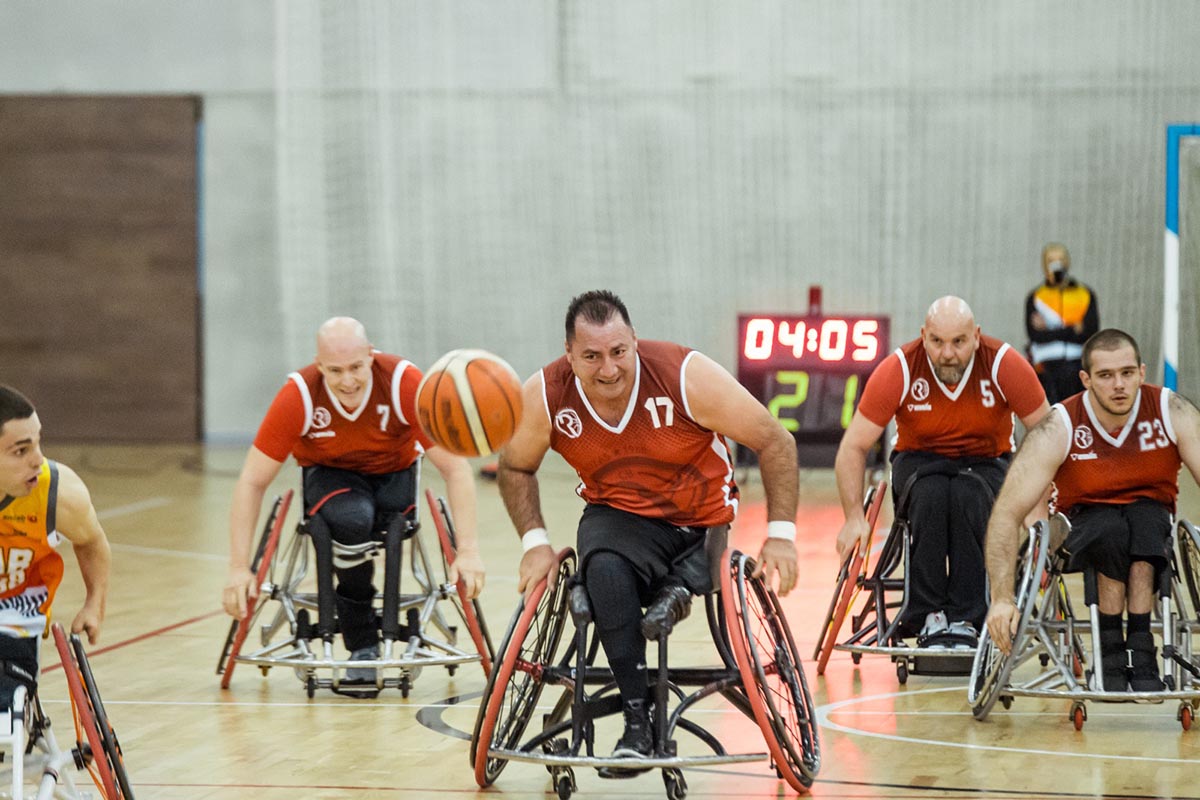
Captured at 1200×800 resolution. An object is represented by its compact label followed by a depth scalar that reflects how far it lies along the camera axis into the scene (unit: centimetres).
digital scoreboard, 2444
